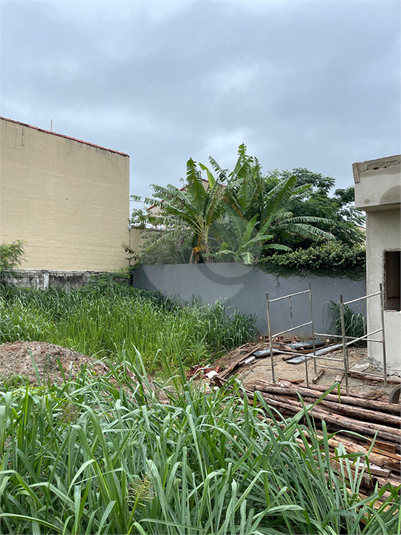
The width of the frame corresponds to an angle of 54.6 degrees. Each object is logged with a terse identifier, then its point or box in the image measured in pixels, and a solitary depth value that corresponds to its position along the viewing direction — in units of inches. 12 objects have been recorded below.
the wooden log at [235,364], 280.5
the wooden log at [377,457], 127.1
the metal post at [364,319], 314.6
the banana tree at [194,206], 479.8
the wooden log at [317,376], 235.0
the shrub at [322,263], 360.2
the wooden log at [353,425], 145.0
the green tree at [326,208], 571.5
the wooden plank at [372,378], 223.6
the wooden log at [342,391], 183.3
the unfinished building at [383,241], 241.0
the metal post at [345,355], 194.6
